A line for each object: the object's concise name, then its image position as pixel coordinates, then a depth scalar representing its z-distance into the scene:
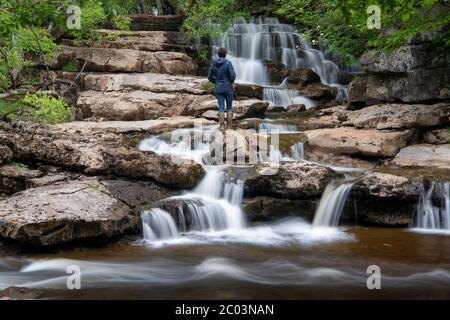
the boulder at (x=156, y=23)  22.55
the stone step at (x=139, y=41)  17.69
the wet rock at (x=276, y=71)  19.50
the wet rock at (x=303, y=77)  18.75
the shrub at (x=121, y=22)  18.90
